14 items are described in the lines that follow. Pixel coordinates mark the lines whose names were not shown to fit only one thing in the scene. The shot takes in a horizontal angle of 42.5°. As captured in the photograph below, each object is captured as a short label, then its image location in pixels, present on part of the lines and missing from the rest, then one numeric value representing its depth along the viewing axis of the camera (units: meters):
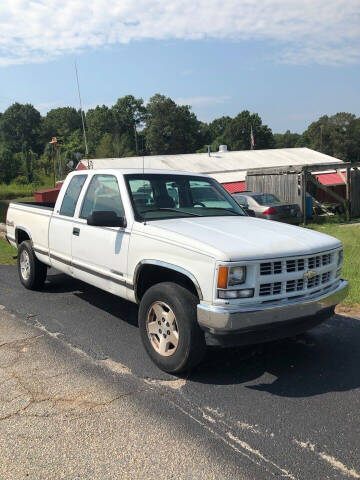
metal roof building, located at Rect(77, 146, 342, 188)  31.17
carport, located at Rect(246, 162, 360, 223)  18.70
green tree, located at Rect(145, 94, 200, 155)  86.00
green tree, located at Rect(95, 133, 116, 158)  66.12
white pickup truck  3.71
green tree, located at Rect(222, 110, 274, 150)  100.06
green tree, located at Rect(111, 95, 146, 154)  67.17
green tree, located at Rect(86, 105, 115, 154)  77.26
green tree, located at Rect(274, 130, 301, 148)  133.05
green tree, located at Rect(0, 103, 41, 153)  116.69
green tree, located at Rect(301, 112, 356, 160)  89.31
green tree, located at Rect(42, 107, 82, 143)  109.62
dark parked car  16.42
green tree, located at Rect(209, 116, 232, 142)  125.64
